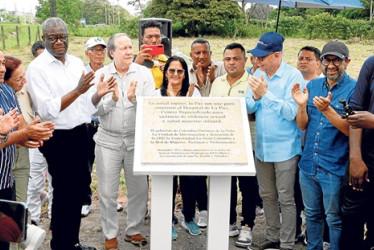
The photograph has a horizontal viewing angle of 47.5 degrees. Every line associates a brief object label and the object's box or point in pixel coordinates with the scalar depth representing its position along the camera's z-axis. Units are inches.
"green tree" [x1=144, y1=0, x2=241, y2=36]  796.6
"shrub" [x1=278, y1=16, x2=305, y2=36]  1130.7
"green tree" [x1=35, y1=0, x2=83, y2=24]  792.6
